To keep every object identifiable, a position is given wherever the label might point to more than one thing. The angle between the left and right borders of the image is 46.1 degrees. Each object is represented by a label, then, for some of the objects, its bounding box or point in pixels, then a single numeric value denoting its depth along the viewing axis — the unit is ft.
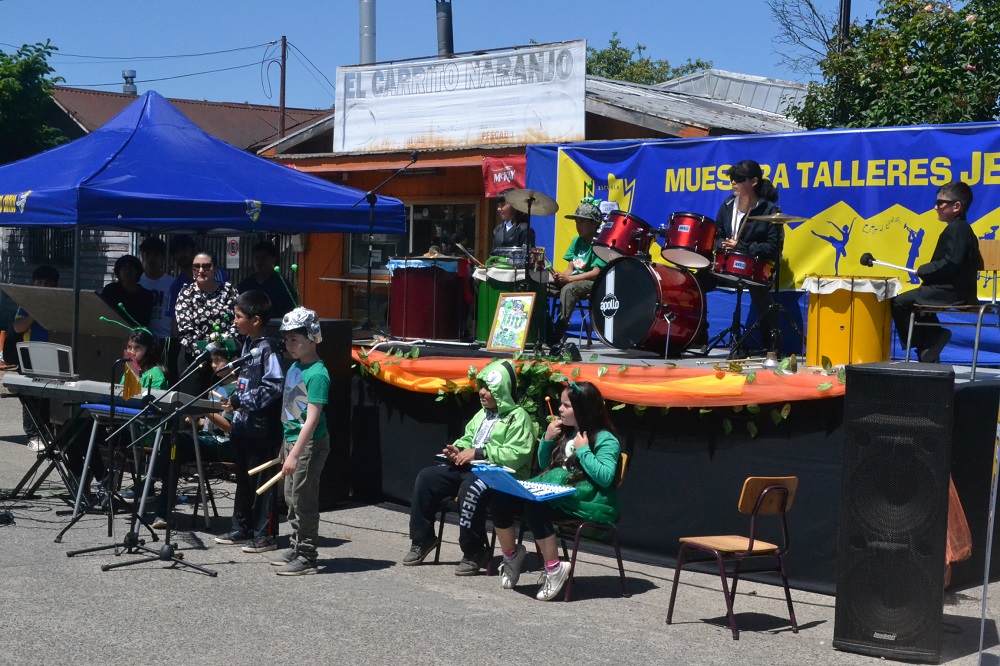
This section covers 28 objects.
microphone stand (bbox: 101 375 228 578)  22.95
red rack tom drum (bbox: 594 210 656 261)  32.42
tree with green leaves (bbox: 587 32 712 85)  154.10
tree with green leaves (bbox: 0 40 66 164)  75.61
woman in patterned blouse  30.58
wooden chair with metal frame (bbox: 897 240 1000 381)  26.58
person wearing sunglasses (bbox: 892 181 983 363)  27.22
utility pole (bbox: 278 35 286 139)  86.93
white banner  44.45
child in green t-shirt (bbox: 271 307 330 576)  23.03
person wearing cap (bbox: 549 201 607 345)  33.68
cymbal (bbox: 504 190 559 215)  32.89
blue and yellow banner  31.83
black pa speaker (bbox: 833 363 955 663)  18.25
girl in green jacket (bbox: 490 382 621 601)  21.77
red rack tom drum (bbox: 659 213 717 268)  30.71
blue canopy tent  31.04
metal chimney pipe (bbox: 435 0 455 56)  86.28
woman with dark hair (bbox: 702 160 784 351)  30.53
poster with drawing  30.07
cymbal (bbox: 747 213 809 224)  29.45
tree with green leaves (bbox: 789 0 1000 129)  42.39
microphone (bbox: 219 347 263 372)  22.79
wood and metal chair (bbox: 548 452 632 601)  21.66
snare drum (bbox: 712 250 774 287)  30.19
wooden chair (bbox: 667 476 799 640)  19.58
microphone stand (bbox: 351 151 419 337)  33.99
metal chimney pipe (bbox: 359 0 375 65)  78.74
